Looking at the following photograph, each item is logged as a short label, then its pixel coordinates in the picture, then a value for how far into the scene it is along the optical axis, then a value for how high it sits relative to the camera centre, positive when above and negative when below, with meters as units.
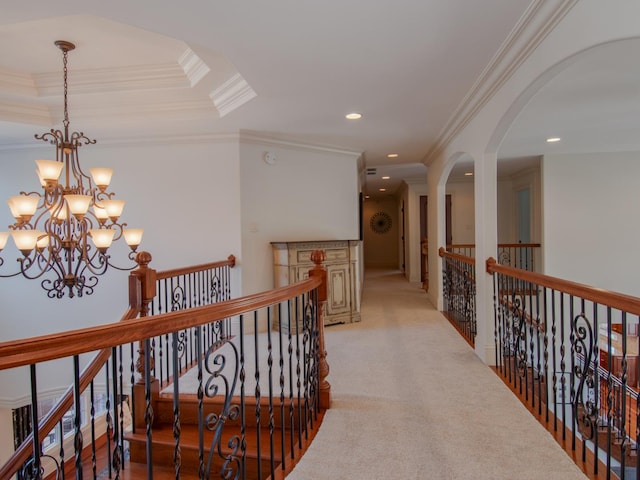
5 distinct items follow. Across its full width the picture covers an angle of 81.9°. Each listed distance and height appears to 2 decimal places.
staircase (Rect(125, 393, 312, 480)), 2.36 -1.42
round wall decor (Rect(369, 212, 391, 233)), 12.55 +0.37
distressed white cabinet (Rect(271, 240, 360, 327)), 4.55 -0.44
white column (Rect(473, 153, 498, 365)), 3.41 -0.08
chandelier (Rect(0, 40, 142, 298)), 2.70 +0.18
